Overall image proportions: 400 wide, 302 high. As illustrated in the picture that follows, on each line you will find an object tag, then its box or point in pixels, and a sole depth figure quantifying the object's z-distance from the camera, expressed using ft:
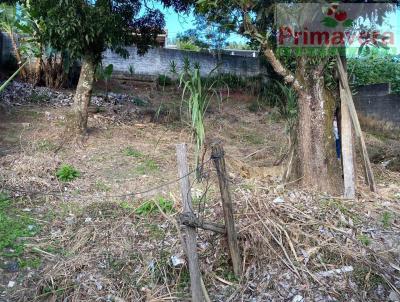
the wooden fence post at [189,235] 9.52
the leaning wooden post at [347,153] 15.52
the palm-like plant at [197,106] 14.42
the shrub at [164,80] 39.90
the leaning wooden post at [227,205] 10.16
